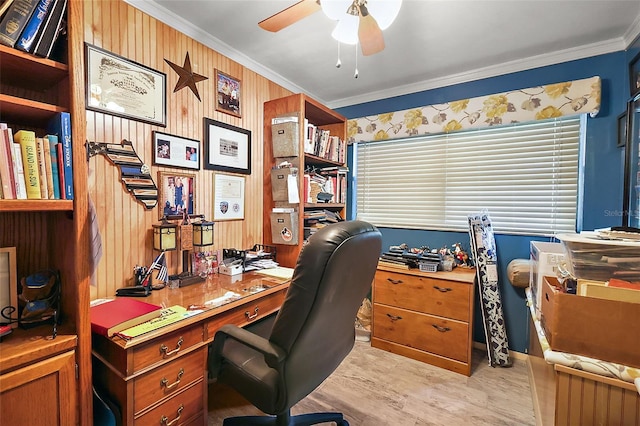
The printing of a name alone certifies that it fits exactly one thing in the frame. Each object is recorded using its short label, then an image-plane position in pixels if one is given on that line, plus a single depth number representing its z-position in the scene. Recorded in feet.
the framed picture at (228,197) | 6.83
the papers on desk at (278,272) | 6.40
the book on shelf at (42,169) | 3.22
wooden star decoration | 5.95
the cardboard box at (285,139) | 7.48
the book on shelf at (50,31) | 3.14
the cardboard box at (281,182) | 7.55
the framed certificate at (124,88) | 4.74
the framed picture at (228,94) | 6.81
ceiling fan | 4.17
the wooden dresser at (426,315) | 6.93
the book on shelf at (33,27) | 3.04
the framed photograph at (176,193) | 5.72
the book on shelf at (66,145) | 3.27
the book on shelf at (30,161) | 3.14
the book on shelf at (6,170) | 3.00
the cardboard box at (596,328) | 3.29
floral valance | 6.75
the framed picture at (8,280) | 3.40
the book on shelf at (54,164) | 3.30
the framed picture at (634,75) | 5.82
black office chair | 3.18
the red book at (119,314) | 3.55
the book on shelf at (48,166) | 3.26
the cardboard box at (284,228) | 7.57
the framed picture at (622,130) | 6.21
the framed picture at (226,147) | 6.59
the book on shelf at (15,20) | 2.93
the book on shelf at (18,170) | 3.07
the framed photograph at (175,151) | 5.62
